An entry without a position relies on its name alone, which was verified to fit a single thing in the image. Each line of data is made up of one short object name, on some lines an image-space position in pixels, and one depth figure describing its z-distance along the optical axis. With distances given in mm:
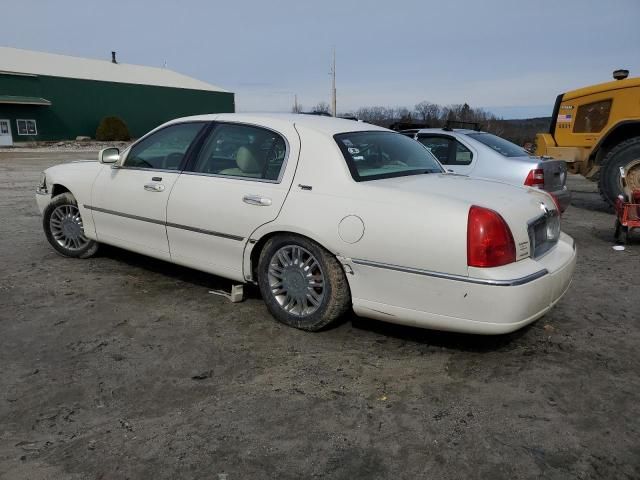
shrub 36875
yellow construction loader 8648
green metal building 35344
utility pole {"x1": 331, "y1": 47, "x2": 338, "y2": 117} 35191
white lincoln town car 3113
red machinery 6406
